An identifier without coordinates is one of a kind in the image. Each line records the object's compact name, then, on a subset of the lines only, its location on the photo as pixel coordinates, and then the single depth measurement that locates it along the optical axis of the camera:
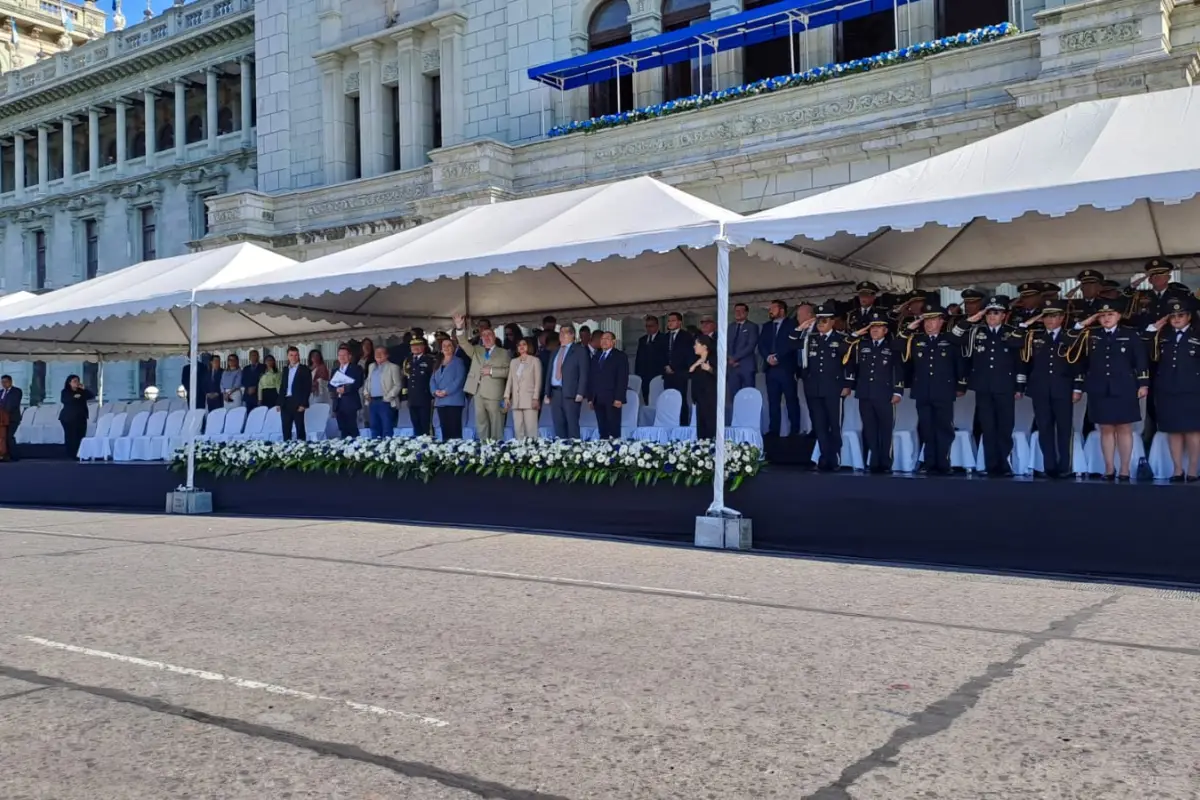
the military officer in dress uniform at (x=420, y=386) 15.13
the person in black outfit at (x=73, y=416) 21.50
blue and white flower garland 19.48
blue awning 21.86
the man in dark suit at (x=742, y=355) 13.05
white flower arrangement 10.52
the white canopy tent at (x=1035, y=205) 8.55
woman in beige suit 13.60
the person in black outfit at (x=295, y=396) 17.25
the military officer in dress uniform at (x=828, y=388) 11.18
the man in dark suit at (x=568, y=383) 13.49
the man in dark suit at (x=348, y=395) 16.25
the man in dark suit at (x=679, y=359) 14.05
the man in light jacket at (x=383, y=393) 15.55
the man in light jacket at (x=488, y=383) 14.34
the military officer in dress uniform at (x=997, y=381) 10.05
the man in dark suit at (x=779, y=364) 12.71
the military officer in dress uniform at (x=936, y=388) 10.34
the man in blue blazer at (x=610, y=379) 13.30
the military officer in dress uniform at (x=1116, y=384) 9.13
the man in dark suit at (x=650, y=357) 14.59
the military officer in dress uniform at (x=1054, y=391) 9.65
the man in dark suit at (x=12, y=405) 22.53
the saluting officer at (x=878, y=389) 10.69
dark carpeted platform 8.11
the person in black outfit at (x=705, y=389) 12.75
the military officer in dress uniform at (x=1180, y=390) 8.86
